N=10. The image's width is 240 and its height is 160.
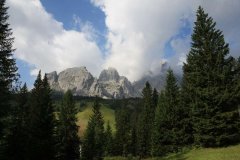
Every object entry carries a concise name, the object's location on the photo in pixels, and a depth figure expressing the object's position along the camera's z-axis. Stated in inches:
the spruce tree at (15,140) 993.2
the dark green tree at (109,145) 2764.1
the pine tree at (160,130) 1260.4
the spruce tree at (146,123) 2185.9
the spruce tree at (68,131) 1670.2
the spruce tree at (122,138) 2680.8
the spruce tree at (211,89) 911.8
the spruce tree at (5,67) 771.7
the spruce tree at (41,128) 1105.2
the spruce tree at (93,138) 2388.2
